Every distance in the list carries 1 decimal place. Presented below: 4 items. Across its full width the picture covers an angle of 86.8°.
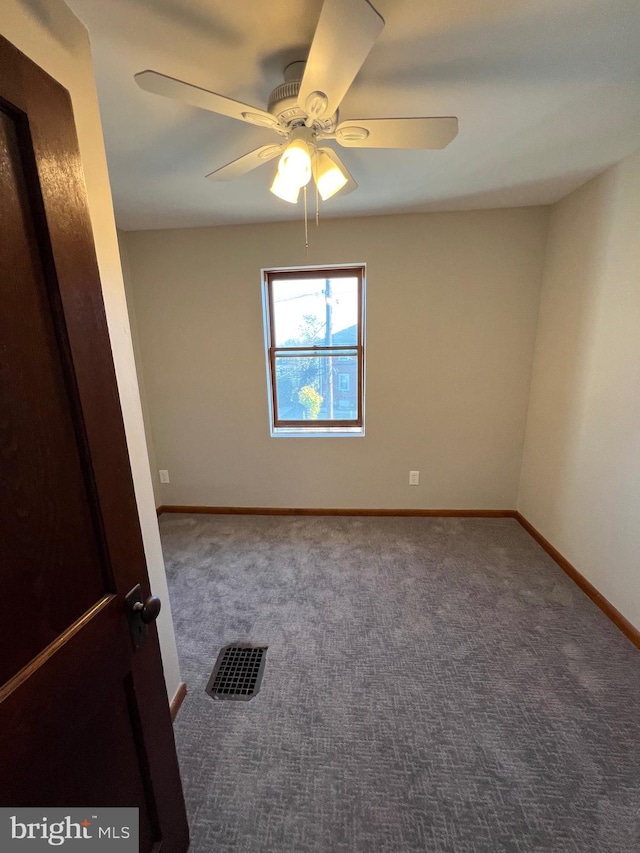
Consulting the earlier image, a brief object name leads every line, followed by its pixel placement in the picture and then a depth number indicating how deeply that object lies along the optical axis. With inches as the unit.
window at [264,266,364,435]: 108.0
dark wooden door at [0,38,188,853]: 20.6
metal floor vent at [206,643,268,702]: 60.1
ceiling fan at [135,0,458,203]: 31.2
